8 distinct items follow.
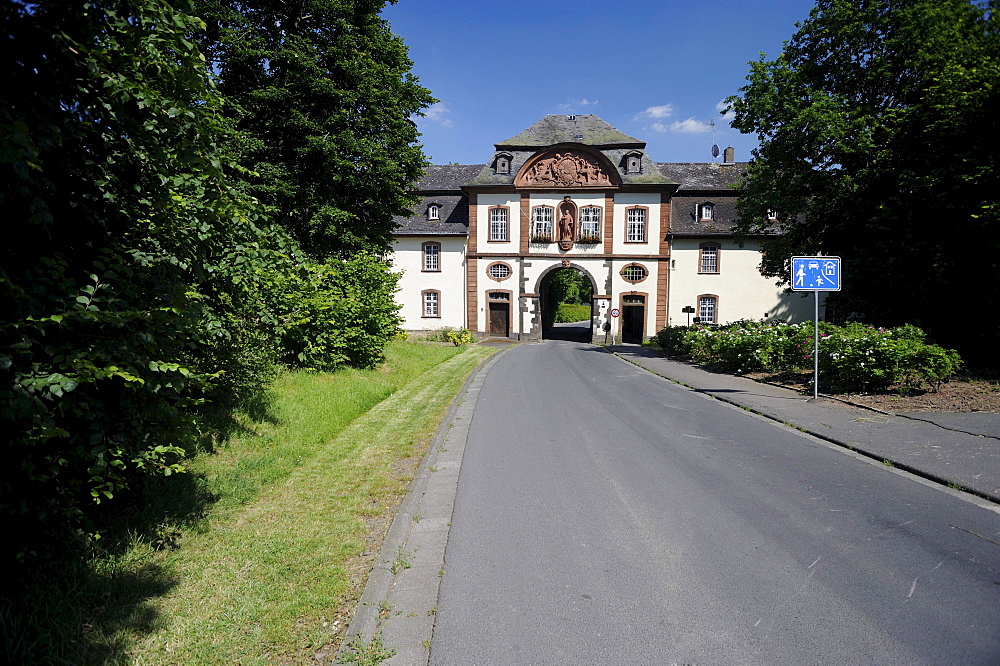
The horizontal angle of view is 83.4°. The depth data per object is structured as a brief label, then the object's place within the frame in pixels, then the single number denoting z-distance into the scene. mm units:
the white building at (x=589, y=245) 37500
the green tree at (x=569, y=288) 63125
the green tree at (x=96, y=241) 2945
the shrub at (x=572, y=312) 74250
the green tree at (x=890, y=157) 13367
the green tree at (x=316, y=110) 15023
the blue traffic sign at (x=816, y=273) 11172
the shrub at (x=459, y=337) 33781
